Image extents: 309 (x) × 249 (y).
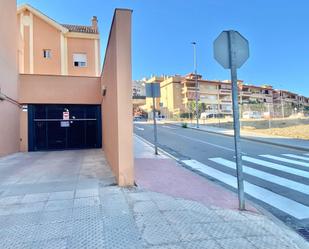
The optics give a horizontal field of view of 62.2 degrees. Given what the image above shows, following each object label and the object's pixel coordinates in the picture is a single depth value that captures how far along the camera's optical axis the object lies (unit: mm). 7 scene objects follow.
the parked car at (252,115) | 37256
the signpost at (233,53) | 4410
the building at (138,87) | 88125
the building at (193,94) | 65312
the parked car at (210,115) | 52450
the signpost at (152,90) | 11312
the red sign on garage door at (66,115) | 16234
